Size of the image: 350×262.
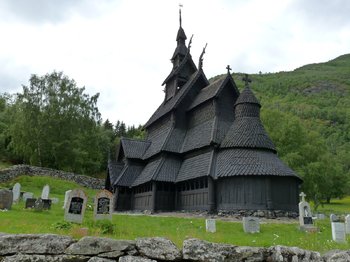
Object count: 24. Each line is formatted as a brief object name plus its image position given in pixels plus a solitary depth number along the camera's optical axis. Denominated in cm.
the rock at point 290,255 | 624
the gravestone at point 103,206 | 1619
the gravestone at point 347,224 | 1775
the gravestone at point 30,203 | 1954
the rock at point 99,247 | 556
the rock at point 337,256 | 659
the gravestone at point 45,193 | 2318
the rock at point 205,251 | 587
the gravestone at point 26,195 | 2459
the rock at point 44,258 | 528
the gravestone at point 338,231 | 1400
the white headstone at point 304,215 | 1834
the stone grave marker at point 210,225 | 1545
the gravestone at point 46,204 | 1969
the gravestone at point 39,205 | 1874
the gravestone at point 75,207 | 1488
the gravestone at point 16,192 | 2362
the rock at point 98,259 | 549
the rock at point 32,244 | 537
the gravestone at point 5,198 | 1736
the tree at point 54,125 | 4722
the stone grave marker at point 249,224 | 1591
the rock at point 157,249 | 576
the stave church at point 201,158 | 2361
